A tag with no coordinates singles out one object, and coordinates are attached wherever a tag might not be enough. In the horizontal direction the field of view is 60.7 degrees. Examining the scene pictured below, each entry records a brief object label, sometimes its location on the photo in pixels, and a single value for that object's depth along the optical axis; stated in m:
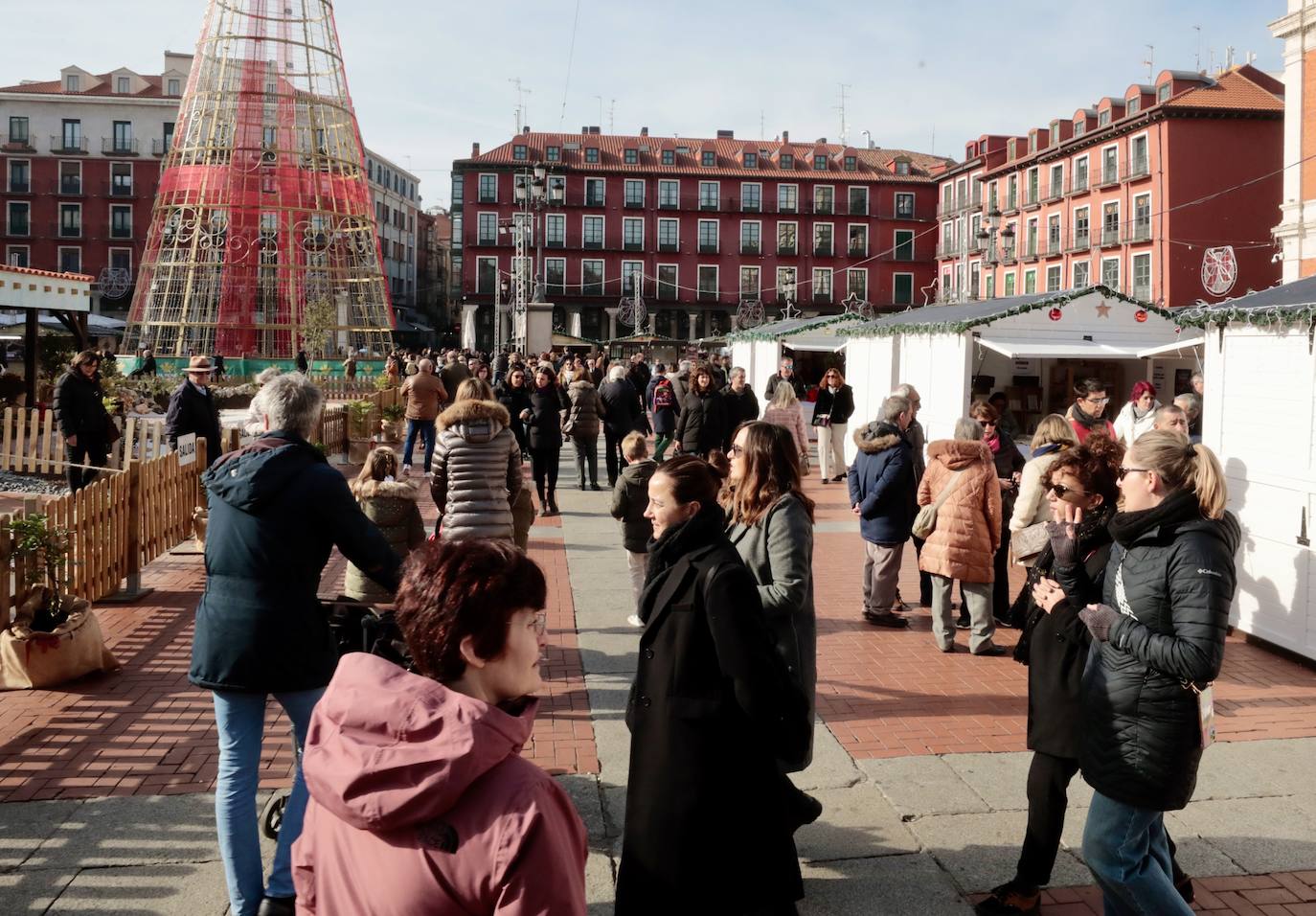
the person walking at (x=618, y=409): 14.48
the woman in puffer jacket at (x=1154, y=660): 2.88
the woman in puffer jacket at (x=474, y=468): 6.42
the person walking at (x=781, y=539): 3.82
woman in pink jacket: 1.58
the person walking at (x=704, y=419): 12.53
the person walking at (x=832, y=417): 15.66
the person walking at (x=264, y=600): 3.33
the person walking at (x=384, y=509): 5.71
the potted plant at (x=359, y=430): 17.14
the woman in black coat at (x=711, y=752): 3.04
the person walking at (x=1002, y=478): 7.70
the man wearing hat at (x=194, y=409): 9.97
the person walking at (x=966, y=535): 6.77
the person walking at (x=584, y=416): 14.03
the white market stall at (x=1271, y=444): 6.75
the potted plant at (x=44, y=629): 5.88
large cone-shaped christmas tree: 25.75
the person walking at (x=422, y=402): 14.96
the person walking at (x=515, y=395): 13.67
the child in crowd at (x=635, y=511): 6.99
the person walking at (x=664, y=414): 15.30
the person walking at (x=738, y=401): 13.21
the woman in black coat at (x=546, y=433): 12.34
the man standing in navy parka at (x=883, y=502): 7.39
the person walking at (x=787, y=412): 12.79
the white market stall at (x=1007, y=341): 13.55
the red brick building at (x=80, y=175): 63.62
